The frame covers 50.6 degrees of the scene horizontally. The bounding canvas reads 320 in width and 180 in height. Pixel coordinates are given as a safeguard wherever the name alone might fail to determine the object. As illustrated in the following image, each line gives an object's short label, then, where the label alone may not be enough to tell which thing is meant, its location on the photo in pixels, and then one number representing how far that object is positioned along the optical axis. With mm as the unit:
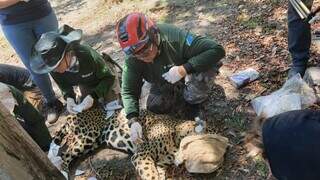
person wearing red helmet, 2807
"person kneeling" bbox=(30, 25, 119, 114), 3132
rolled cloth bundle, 2830
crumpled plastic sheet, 2912
